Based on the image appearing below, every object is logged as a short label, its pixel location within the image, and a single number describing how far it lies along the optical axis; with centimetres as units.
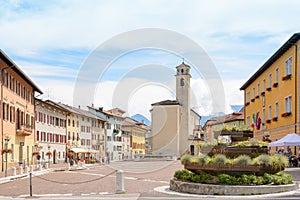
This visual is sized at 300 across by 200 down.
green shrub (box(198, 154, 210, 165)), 1657
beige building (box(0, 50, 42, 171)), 3841
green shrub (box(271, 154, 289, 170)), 1633
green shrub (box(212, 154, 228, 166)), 1612
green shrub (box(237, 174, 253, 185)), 1549
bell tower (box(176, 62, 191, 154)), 8728
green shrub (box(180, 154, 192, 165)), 1739
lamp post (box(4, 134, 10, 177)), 3452
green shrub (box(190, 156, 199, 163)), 1693
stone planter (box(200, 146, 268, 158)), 1697
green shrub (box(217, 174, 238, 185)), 1552
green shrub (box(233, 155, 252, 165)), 1606
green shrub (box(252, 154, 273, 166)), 1614
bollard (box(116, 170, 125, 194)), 1755
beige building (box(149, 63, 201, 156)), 8700
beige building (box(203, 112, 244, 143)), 7916
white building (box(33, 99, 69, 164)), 5528
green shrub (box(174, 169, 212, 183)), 1619
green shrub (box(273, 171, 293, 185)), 1584
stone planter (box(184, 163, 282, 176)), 1595
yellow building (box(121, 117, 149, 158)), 10127
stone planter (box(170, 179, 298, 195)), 1501
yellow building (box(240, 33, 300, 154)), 3294
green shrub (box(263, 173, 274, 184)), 1571
